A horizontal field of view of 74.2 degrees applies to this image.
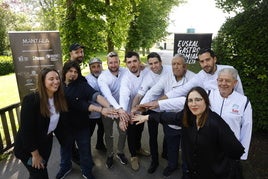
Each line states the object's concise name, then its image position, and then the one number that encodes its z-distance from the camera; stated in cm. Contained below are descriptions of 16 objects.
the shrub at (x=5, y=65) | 1416
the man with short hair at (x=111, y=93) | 298
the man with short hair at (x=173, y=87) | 280
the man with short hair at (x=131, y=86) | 303
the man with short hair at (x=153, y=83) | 303
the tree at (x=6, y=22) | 1906
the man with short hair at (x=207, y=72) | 256
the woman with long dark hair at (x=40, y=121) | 210
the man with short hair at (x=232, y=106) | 210
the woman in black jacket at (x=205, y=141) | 182
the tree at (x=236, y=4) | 386
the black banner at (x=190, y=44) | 492
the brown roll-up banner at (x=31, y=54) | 424
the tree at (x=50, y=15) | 670
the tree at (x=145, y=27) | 1361
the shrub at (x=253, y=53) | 362
